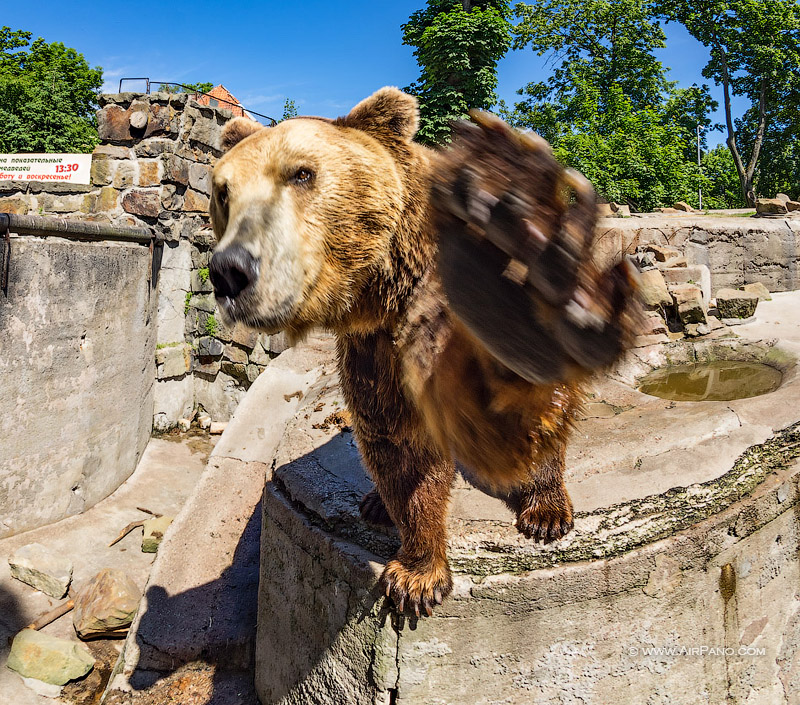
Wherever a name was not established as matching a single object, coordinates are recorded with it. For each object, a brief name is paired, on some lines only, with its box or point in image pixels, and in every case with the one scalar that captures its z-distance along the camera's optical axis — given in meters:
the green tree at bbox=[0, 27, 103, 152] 21.08
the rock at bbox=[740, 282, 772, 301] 6.20
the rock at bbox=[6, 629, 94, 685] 3.52
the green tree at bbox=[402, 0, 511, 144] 11.60
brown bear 0.94
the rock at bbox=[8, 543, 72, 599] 4.23
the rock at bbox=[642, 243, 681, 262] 6.53
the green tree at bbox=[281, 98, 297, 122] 44.61
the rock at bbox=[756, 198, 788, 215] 8.25
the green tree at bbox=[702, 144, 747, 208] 24.90
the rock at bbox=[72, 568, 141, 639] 3.94
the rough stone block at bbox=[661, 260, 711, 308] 5.96
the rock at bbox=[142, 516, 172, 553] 4.94
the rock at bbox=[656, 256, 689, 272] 6.33
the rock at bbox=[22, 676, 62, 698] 3.46
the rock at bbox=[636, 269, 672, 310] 5.18
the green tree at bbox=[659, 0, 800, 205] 16.19
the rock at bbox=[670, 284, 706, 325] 5.19
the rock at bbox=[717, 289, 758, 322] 5.47
